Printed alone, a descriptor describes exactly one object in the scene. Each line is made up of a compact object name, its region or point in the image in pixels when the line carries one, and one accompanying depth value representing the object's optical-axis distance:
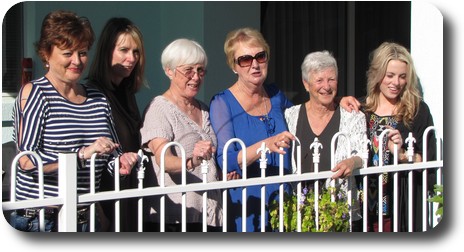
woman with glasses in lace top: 5.15
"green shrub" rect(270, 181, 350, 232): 5.38
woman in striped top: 4.88
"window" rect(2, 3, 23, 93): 5.80
